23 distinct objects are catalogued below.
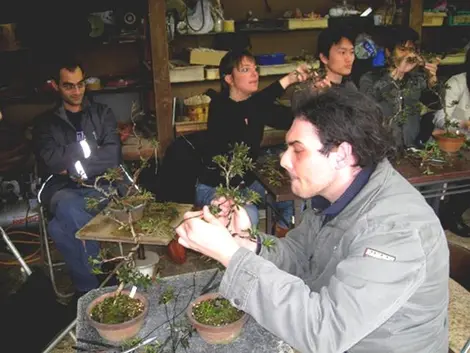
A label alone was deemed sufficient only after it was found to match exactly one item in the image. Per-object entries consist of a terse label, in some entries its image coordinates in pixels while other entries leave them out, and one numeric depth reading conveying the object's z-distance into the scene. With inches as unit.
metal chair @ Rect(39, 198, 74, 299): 135.0
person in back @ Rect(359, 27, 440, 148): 148.9
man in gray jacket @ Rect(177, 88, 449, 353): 49.4
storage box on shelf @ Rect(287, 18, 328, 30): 195.8
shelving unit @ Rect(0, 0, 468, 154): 168.1
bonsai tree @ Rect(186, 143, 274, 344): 58.9
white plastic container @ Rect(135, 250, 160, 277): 118.9
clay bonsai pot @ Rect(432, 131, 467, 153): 131.8
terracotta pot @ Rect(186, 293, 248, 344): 58.3
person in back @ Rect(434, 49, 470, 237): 151.8
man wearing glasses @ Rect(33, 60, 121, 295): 129.3
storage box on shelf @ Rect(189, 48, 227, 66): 184.3
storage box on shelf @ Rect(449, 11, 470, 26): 211.3
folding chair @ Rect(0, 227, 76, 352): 98.4
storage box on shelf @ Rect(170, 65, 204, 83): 182.5
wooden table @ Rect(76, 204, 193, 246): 102.7
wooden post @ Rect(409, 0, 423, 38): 197.6
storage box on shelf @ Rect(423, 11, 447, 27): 207.6
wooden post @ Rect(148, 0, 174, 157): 166.2
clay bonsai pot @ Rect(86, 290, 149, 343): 60.1
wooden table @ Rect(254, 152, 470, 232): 115.6
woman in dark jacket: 139.6
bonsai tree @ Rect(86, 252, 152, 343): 60.6
